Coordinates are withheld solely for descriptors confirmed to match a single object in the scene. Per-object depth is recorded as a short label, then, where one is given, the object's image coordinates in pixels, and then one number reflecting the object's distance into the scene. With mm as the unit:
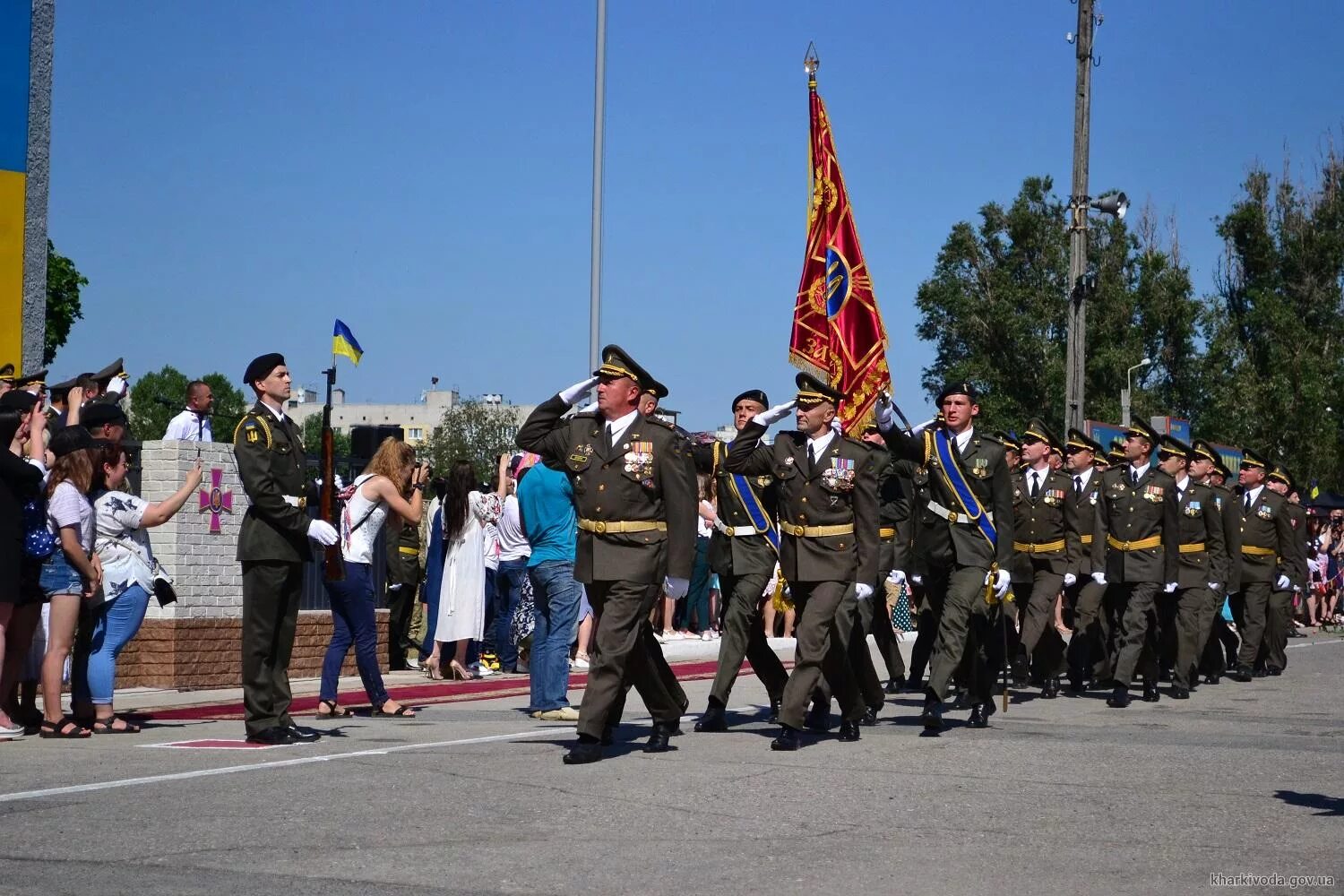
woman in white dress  15727
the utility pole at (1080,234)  25016
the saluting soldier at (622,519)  9617
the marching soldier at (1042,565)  15000
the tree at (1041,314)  62500
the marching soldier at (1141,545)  14953
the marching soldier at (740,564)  11312
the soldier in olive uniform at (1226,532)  16844
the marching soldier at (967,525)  11648
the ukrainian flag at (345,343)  14062
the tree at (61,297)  57312
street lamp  49562
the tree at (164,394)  122250
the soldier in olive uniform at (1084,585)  15281
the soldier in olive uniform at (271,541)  9930
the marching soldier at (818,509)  10555
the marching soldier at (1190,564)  15742
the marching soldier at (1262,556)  18562
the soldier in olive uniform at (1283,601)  18750
